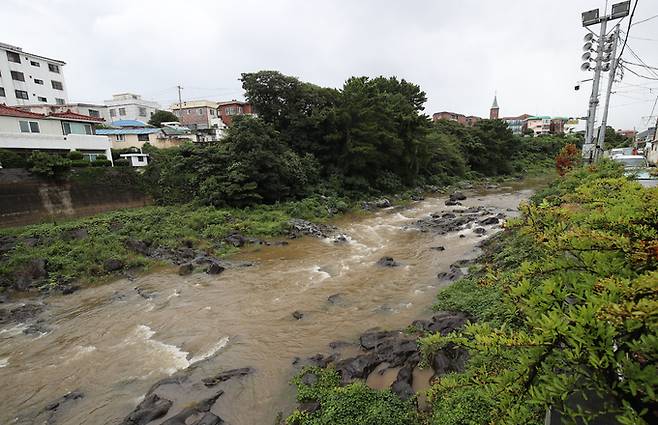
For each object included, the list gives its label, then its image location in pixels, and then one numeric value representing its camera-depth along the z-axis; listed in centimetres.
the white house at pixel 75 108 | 3344
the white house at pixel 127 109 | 4956
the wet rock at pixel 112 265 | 1487
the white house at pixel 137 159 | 2503
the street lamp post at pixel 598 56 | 1631
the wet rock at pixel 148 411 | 652
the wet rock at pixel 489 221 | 1984
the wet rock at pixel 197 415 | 631
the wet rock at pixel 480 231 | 1818
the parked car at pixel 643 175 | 1077
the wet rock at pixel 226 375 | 756
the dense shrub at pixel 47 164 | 1961
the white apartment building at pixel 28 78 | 3344
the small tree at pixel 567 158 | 2465
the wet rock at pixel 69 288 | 1319
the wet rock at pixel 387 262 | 1430
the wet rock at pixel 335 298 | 1116
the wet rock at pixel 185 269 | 1437
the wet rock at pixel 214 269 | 1436
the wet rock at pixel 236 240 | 1770
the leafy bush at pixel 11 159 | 1886
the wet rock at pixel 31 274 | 1362
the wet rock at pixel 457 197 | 2948
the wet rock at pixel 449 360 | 656
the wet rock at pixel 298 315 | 1025
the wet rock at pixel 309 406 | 606
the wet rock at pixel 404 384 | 614
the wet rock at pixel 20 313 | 1136
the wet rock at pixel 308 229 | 1959
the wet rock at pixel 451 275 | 1201
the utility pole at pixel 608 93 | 1673
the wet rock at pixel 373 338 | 831
